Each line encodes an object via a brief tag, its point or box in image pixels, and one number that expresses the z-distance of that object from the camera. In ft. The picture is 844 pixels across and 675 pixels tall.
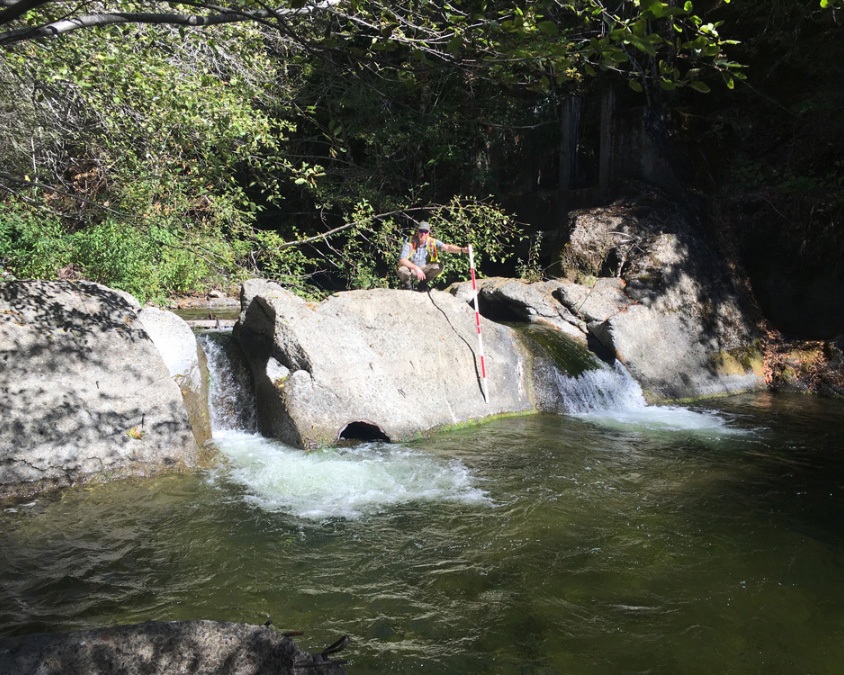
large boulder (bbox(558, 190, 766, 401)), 32.94
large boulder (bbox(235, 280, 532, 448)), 24.49
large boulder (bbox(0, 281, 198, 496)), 19.38
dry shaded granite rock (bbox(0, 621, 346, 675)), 6.77
